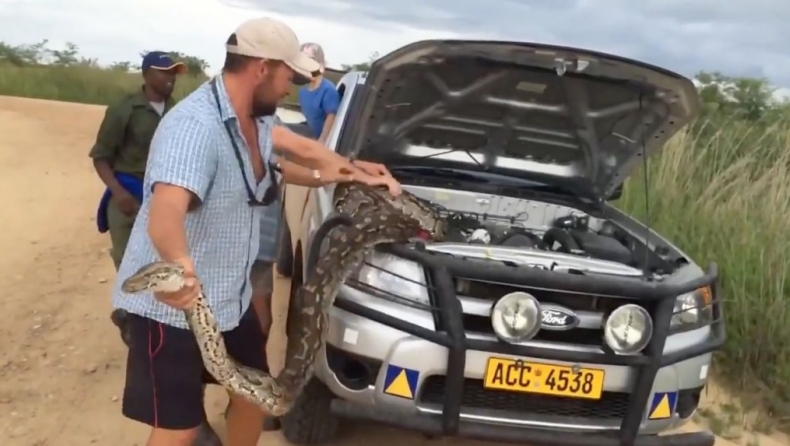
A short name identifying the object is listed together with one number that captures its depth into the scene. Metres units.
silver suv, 3.35
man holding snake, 2.71
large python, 2.66
